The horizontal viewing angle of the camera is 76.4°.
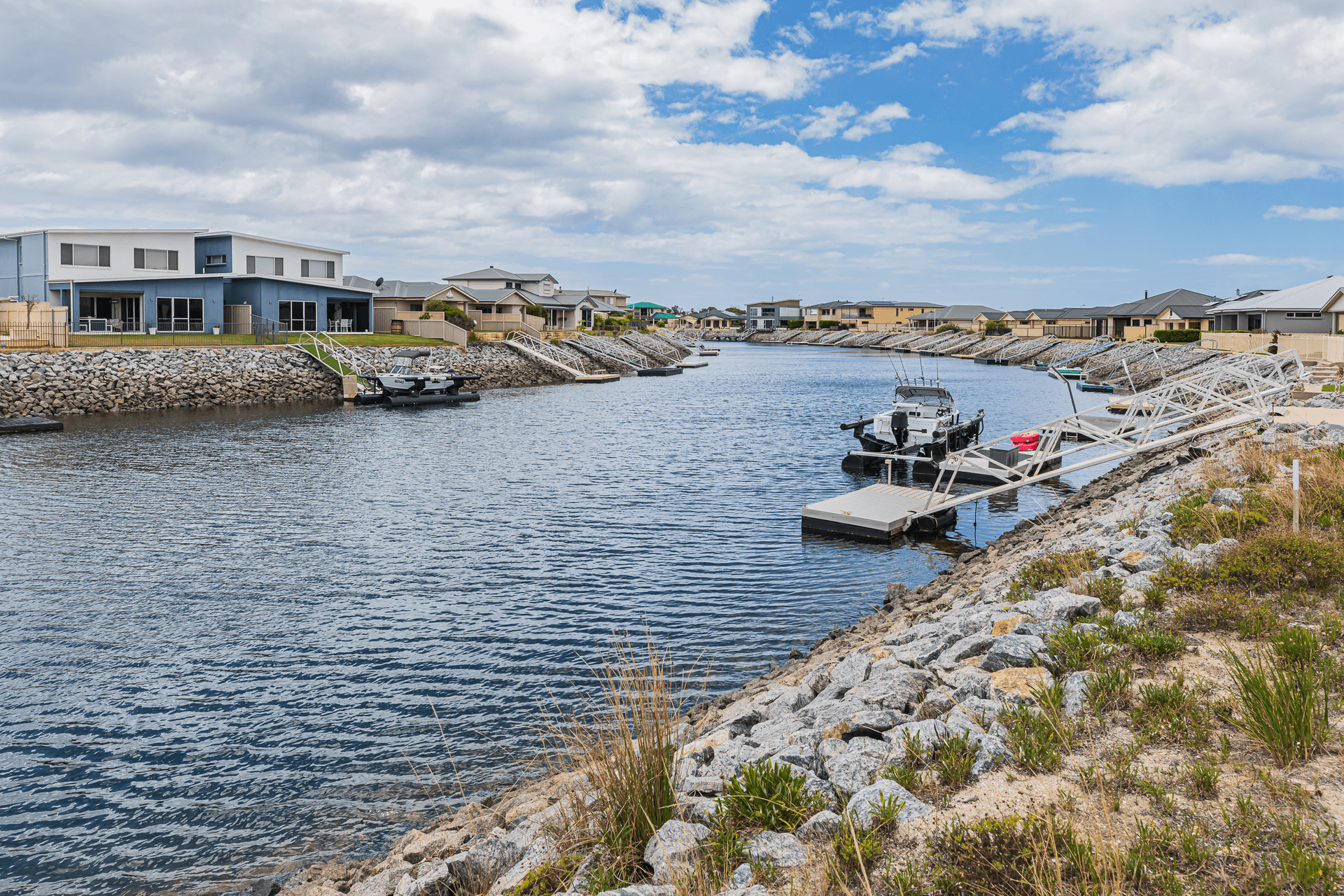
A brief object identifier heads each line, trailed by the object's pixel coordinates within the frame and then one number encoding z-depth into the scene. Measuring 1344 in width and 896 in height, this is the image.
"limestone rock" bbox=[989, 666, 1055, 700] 7.35
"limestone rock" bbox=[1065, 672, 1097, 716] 6.85
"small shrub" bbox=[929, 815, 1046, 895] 4.73
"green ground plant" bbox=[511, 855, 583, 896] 5.96
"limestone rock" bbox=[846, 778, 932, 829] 5.58
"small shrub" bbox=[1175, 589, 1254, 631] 8.39
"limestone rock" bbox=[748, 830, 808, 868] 5.45
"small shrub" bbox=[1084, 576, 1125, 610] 9.59
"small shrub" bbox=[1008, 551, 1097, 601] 11.26
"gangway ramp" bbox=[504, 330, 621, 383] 82.38
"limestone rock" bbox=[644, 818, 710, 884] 5.63
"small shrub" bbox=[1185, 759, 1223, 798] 5.52
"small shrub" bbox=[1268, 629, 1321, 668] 7.02
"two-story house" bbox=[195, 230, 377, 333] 67.12
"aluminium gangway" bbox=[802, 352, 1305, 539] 17.47
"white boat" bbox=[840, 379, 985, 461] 31.72
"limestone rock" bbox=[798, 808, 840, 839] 5.62
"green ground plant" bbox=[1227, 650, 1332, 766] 5.82
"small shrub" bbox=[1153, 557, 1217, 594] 9.33
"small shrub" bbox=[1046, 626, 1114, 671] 7.76
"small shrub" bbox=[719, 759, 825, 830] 5.90
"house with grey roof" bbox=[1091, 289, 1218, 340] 100.81
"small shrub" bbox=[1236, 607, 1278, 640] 7.98
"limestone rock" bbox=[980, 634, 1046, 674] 8.03
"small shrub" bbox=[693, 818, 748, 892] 5.44
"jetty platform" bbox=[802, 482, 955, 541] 22.08
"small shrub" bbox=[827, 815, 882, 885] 5.12
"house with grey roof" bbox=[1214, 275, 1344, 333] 59.91
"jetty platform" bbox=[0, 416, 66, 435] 37.88
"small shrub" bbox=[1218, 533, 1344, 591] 9.08
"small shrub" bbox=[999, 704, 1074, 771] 6.10
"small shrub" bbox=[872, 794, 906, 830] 5.54
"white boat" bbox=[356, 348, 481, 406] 56.59
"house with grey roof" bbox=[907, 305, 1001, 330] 174.50
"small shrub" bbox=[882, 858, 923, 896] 4.86
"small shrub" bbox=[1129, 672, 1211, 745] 6.26
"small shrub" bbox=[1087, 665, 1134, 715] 6.87
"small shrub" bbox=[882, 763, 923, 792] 6.00
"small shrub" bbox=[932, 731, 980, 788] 6.02
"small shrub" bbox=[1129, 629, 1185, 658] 7.71
